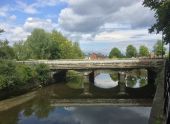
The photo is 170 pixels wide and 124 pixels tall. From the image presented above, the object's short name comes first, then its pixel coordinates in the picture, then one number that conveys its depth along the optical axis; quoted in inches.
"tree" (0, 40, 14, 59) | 1045.3
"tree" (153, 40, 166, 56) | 2157.4
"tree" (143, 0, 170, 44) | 570.9
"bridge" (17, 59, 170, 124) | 1356.3
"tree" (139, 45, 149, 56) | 2791.8
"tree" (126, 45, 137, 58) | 3013.0
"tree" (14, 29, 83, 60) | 1877.8
